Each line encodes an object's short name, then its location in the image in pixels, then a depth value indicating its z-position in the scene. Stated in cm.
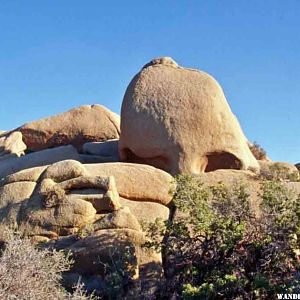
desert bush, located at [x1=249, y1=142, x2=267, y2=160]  2075
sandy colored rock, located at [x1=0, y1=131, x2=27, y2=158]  2064
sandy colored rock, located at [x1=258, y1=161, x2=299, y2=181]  1417
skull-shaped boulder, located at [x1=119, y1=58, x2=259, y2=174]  1515
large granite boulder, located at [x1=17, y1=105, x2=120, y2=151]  2034
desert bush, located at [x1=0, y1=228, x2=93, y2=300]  731
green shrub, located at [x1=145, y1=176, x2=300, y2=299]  857
